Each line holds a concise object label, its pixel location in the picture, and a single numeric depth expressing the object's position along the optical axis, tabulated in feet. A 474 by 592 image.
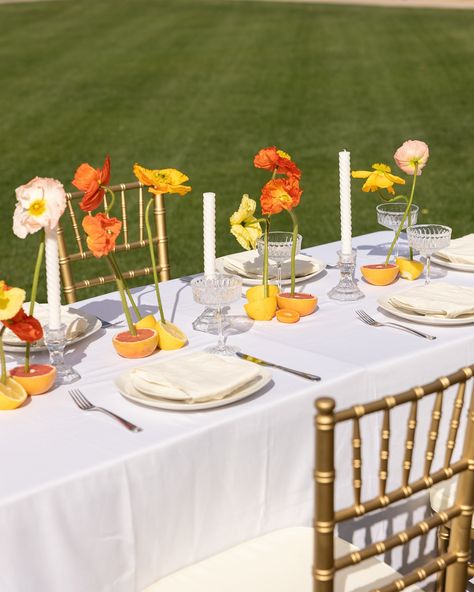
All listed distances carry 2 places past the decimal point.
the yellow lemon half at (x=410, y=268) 9.93
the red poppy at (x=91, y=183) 7.30
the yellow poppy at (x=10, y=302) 6.45
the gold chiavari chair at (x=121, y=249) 10.71
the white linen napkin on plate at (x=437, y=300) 8.43
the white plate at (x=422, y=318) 8.35
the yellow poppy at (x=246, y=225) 8.46
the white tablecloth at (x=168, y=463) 5.89
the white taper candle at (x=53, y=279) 7.00
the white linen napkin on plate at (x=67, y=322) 8.14
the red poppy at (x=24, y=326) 6.64
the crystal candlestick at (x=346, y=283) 9.21
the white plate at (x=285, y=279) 9.80
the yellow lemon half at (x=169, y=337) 8.01
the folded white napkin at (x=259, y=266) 9.93
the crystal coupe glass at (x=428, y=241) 9.16
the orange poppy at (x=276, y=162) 8.18
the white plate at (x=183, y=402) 6.69
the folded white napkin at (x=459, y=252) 10.24
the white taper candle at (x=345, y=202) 8.86
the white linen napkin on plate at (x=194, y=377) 6.76
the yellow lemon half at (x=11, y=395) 6.75
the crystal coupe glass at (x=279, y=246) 9.37
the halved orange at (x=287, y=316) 8.59
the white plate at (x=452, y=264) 10.17
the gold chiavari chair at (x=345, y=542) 5.01
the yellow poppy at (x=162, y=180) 7.73
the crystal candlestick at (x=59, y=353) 7.29
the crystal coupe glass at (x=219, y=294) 7.75
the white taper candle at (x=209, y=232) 8.10
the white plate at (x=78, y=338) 7.97
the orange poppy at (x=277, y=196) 8.20
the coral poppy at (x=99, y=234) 7.28
